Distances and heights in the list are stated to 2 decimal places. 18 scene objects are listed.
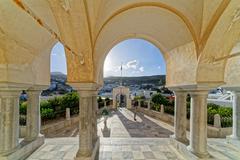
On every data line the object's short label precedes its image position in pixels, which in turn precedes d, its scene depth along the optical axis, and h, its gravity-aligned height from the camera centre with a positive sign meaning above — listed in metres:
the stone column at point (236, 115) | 5.30 -1.62
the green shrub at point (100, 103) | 14.19 -2.84
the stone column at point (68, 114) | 8.50 -2.57
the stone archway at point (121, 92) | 16.42 -1.69
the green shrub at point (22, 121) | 6.77 -2.44
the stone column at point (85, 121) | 3.62 -1.35
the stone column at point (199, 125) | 3.76 -1.48
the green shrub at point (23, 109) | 7.59 -1.94
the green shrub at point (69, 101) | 9.53 -1.81
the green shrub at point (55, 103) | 9.13 -1.84
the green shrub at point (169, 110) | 10.10 -2.64
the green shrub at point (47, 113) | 7.70 -2.31
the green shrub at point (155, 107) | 11.47 -2.77
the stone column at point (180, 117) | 5.04 -1.66
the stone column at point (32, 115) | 4.99 -1.57
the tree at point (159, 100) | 12.39 -2.16
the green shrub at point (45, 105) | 8.68 -1.90
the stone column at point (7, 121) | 3.75 -1.37
